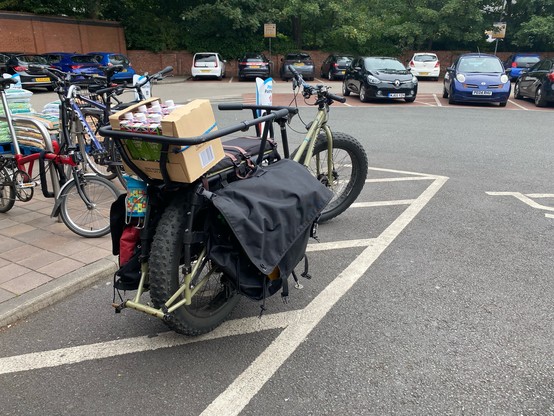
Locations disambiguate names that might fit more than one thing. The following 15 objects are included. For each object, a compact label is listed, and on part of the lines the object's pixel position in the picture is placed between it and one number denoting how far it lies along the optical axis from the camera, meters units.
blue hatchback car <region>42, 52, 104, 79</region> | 20.62
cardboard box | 2.28
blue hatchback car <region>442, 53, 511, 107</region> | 13.80
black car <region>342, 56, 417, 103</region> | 14.73
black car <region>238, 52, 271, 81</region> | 24.81
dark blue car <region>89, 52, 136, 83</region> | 21.66
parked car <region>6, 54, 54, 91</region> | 17.44
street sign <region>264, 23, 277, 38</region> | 27.59
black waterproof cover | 2.43
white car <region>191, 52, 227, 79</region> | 25.44
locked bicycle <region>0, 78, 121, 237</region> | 4.16
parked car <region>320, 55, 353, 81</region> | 24.89
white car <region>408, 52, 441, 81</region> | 25.48
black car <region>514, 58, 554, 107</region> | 13.74
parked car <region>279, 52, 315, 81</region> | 25.05
